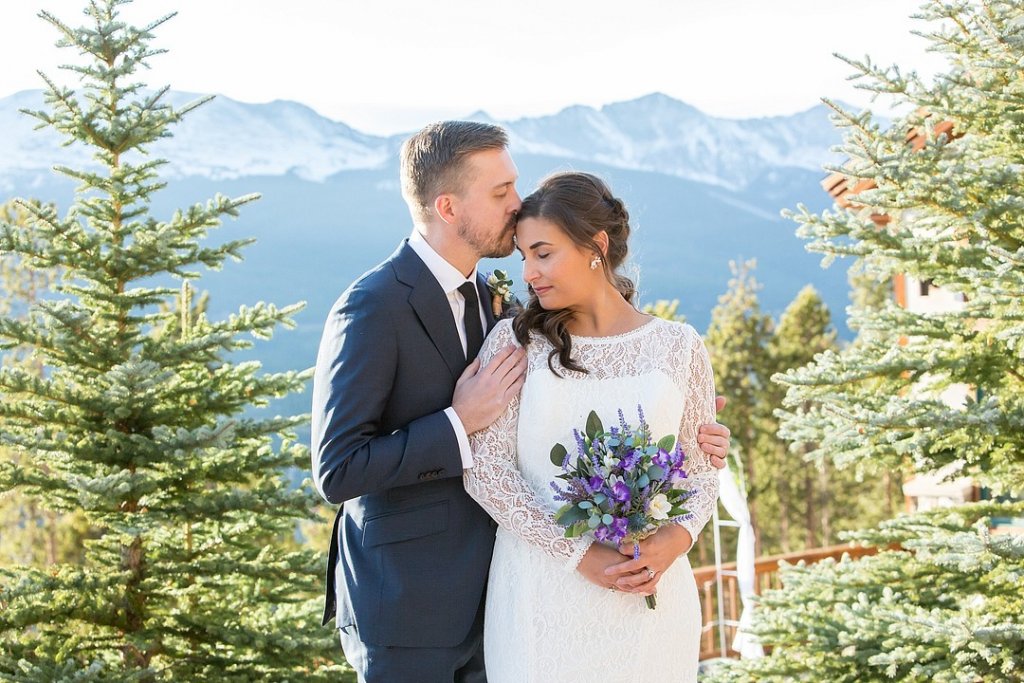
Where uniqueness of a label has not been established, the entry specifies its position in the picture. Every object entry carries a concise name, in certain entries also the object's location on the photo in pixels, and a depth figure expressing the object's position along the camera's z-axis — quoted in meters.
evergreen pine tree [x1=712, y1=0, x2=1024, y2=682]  4.61
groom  2.80
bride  2.85
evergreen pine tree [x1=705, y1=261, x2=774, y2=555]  21.30
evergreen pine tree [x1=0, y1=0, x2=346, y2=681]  4.91
